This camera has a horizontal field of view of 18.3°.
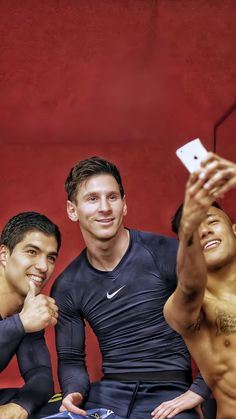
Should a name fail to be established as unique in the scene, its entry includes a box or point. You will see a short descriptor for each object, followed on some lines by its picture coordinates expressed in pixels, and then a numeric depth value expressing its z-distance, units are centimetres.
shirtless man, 171
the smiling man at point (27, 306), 214
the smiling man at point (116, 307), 226
